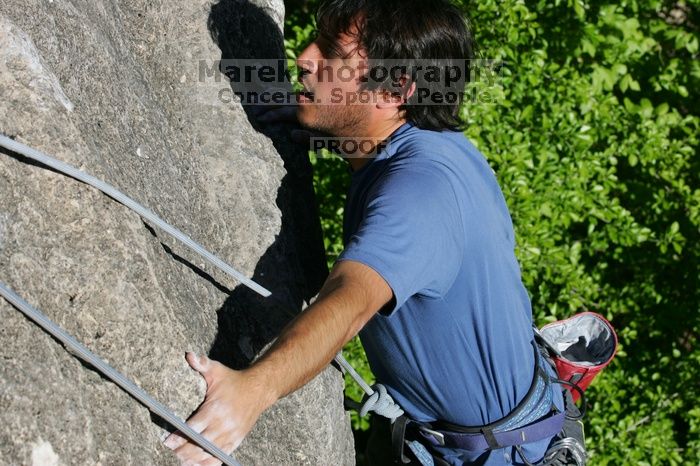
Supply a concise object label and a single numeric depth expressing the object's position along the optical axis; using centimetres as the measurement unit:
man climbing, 522
